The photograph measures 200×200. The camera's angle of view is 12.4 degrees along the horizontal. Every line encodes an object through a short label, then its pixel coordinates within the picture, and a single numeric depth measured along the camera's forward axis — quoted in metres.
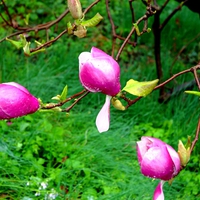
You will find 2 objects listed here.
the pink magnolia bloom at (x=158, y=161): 1.15
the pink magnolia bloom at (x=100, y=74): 1.14
